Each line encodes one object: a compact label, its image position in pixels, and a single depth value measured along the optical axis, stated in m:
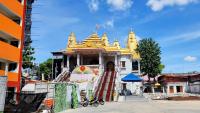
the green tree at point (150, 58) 34.45
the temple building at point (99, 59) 25.60
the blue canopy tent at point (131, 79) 21.72
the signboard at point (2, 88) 7.33
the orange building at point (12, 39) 15.22
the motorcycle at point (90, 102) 14.41
